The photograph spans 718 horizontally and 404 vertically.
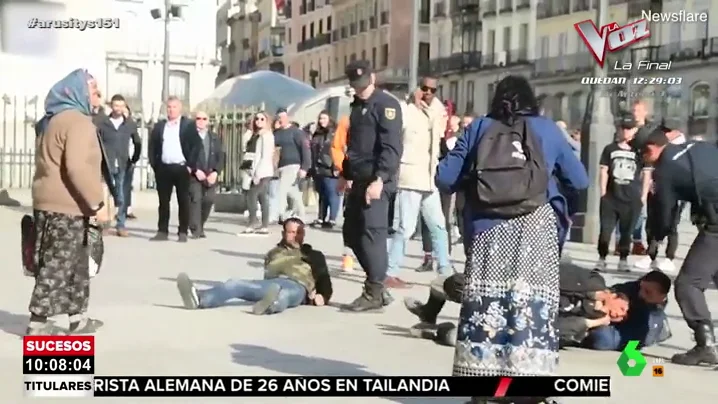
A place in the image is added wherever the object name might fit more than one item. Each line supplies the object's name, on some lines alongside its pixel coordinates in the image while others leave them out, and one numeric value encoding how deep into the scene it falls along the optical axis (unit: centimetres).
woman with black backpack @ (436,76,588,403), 629
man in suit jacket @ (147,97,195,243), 1717
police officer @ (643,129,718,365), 820
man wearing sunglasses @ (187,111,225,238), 1755
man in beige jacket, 1232
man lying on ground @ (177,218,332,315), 1016
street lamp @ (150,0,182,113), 3666
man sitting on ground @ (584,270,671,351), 857
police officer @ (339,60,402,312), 1017
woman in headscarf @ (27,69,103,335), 833
